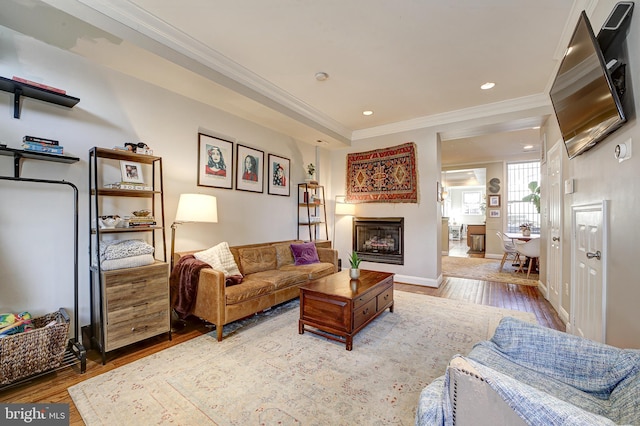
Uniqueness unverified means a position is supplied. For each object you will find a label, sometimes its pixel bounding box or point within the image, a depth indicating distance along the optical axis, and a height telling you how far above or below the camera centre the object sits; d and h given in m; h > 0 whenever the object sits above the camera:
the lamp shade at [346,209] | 5.51 +0.06
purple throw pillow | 4.25 -0.65
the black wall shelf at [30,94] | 2.02 +0.92
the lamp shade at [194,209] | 2.91 +0.03
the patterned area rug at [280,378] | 1.68 -1.22
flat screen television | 1.60 +0.80
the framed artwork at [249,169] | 3.99 +0.64
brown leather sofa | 2.71 -0.80
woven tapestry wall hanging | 4.90 +0.69
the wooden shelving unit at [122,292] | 2.28 -0.69
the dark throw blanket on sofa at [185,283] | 2.88 -0.76
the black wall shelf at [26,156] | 2.02 +0.44
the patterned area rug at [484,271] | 5.23 -1.26
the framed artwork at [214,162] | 3.52 +0.67
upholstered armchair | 0.73 -0.65
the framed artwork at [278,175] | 4.49 +0.61
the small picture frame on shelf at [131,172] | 2.63 +0.39
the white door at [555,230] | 3.39 -0.23
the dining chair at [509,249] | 6.11 -0.80
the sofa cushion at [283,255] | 4.18 -0.66
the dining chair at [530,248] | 5.39 -0.71
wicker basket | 1.83 -0.97
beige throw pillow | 3.08 -0.53
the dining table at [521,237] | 5.97 -0.53
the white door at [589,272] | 1.91 -0.47
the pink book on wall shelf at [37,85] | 2.03 +0.97
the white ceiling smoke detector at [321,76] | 3.25 +1.62
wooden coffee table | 2.56 -0.92
